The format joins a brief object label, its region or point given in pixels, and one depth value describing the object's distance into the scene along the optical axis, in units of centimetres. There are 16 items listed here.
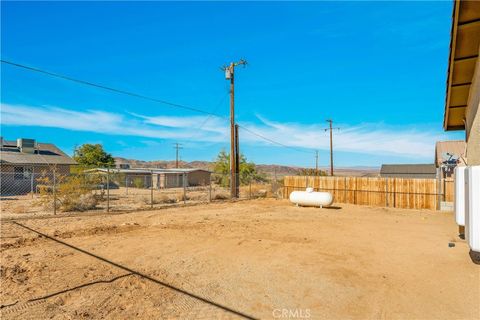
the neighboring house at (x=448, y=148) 2826
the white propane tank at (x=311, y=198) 1738
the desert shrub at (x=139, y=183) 3851
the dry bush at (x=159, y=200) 2060
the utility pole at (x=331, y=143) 3962
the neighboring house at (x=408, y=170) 4495
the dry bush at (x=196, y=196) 2358
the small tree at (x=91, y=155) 4978
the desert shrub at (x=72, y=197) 1550
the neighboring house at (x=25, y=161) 2702
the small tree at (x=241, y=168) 4181
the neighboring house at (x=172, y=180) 4253
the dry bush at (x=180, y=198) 2248
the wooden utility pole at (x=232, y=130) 2234
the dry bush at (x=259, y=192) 2520
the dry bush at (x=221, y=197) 2266
